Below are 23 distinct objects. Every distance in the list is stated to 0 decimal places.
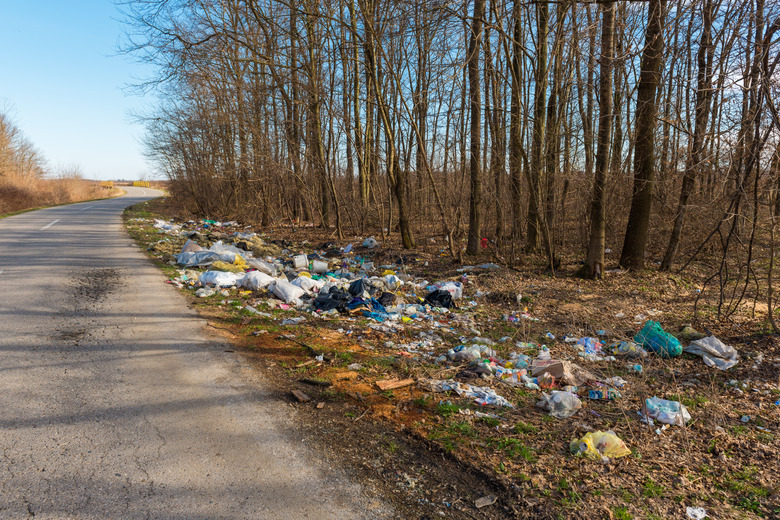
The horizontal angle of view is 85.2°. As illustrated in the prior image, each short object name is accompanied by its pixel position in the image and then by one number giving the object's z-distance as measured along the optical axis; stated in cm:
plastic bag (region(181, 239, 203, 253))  1004
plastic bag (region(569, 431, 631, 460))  316
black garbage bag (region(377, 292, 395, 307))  740
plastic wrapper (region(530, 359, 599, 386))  453
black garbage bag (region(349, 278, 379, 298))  759
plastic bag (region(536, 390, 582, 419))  384
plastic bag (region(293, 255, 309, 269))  1021
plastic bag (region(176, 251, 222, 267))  943
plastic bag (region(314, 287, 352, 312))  714
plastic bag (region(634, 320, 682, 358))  537
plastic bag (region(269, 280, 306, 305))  750
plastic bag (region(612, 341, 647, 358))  536
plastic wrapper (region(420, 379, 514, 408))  407
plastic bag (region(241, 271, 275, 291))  802
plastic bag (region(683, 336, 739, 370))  502
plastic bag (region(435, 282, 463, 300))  827
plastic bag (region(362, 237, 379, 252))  1350
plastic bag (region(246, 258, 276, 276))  935
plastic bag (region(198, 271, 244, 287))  800
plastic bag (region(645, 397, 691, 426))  369
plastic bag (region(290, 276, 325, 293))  815
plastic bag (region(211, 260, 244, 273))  893
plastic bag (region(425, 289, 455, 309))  771
